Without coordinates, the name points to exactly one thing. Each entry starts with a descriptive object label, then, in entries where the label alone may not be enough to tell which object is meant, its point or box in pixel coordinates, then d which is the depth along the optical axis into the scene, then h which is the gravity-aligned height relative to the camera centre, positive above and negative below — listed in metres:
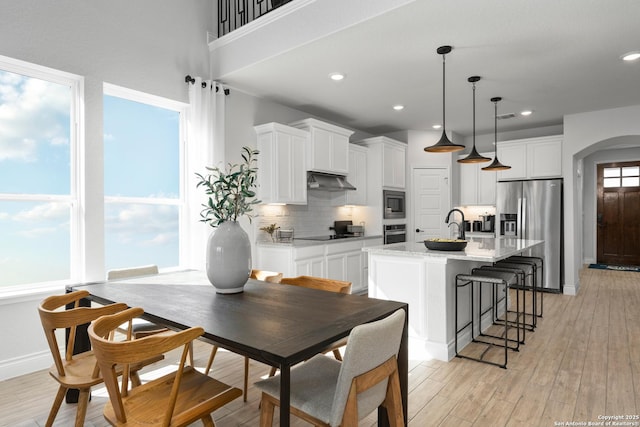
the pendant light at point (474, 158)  4.24 +0.61
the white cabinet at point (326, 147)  5.22 +0.96
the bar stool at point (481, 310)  3.18 -0.95
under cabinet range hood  5.31 +0.44
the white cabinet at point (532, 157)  6.13 +0.90
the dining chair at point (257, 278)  2.59 -0.52
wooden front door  8.47 -0.06
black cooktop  5.56 -0.38
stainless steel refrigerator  5.93 -0.12
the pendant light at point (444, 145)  3.50 +0.63
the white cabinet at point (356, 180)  6.17 +0.54
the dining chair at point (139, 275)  2.76 -0.51
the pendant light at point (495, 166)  4.94 +0.60
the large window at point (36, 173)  3.07 +0.35
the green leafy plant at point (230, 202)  2.18 +0.06
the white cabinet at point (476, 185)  6.94 +0.49
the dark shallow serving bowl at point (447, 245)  3.40 -0.30
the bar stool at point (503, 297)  3.68 -1.01
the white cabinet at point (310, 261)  4.65 -0.62
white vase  2.17 -0.26
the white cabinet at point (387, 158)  6.34 +0.92
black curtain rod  4.10 +1.45
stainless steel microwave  6.41 +0.13
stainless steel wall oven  6.41 -0.38
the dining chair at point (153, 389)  1.35 -0.79
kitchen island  3.27 -0.68
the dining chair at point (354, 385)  1.42 -0.76
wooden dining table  1.38 -0.49
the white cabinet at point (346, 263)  5.18 -0.73
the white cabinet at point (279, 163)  4.78 +0.64
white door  7.05 +0.19
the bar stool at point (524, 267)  3.87 -0.60
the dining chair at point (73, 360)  1.80 -0.80
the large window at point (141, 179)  3.70 +0.36
